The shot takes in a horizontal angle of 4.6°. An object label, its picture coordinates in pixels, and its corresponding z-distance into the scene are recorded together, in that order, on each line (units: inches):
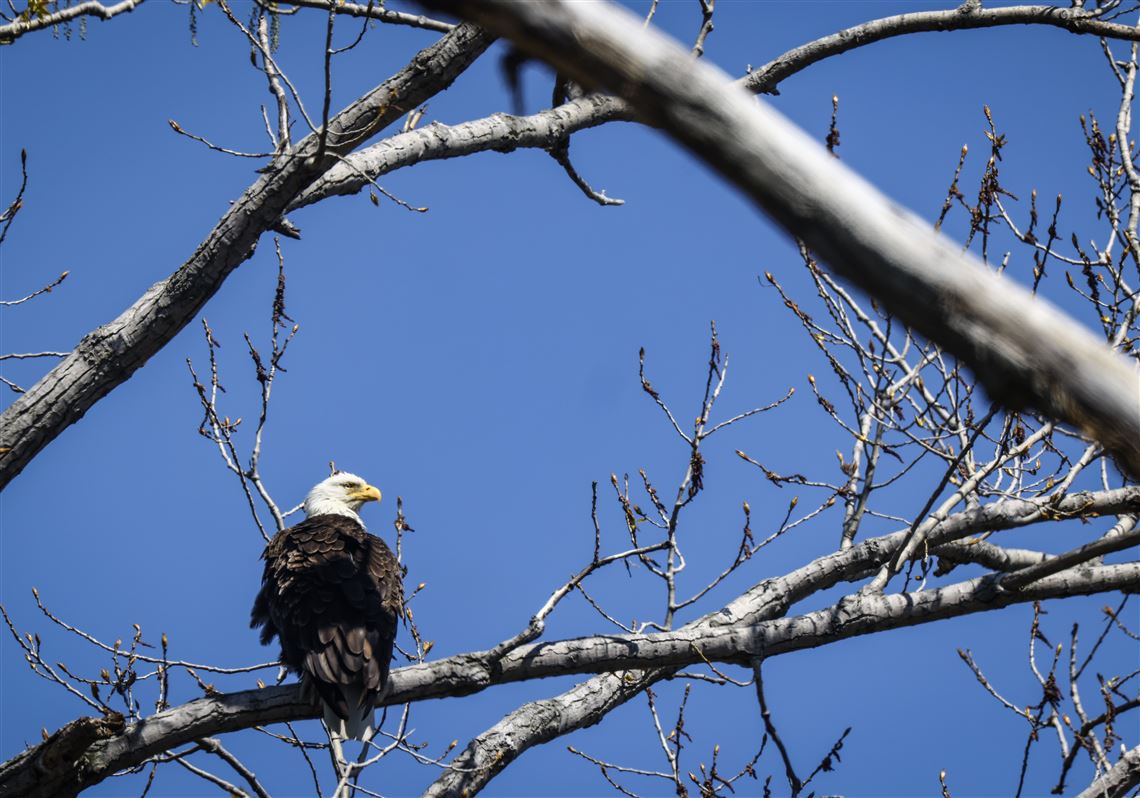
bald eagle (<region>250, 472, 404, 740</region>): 1356.6
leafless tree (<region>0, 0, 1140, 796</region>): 532.8
